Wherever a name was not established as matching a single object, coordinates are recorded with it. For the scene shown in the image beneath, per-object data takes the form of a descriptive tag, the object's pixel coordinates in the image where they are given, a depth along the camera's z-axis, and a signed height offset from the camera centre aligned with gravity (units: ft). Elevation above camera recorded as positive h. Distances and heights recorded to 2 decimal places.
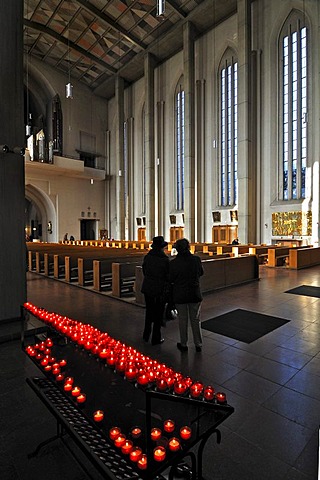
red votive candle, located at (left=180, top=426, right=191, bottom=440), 4.32 -3.06
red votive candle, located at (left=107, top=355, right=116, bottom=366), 6.21 -2.79
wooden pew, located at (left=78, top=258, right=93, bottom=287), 24.27 -3.37
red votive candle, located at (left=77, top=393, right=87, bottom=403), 5.30 -3.07
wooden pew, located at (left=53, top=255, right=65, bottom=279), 28.02 -3.31
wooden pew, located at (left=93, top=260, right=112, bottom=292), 22.14 -3.36
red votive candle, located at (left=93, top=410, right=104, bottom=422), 4.83 -3.11
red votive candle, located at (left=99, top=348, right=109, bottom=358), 6.50 -2.76
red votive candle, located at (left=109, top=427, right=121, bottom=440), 4.35 -3.08
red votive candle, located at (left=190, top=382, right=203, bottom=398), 5.00 -2.82
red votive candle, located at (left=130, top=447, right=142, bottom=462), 3.97 -3.11
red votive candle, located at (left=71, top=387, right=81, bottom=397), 5.46 -3.04
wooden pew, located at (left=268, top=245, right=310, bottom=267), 35.12 -3.19
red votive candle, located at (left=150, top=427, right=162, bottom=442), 4.35 -3.10
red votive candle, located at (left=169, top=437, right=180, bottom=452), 4.03 -3.02
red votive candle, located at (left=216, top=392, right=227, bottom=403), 4.91 -2.91
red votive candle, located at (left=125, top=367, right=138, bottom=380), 5.54 -2.75
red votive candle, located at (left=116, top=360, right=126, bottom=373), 5.83 -2.75
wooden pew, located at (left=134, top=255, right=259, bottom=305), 18.17 -3.33
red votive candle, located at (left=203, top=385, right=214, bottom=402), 4.77 -2.77
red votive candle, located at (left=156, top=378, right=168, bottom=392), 4.71 -2.57
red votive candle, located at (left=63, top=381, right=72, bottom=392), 5.63 -3.04
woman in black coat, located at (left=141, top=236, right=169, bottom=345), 11.13 -2.11
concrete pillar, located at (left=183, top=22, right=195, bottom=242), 57.21 +18.90
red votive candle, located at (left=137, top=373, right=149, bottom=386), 5.18 -2.70
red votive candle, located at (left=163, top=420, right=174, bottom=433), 4.52 -3.09
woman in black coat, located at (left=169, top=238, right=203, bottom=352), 10.46 -2.10
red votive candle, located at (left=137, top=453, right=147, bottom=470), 3.84 -3.12
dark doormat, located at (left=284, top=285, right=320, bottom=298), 20.26 -4.56
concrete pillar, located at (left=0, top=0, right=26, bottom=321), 12.52 +2.97
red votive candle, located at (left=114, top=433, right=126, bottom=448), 4.20 -3.08
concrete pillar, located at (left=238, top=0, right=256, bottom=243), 49.14 +16.89
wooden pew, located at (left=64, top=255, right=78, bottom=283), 25.99 -3.36
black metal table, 3.96 -3.29
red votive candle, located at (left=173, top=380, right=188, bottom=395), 4.82 -2.69
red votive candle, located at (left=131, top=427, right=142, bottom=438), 4.55 -3.20
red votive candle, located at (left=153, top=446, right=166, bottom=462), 3.83 -3.01
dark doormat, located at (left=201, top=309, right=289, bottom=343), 12.43 -4.48
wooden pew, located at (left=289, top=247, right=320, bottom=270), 33.29 -3.43
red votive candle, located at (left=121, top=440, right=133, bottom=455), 4.10 -3.11
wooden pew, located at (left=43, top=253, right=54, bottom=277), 29.71 -3.37
